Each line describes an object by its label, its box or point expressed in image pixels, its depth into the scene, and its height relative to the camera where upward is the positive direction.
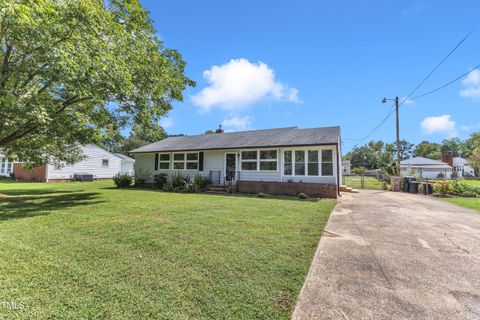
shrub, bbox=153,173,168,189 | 15.17 -0.60
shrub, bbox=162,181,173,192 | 13.65 -0.98
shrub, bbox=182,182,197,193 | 12.86 -0.96
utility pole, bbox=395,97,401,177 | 16.47 +2.52
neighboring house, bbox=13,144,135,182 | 20.56 +0.04
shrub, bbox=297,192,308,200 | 10.34 -1.04
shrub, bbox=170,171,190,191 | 13.59 -0.61
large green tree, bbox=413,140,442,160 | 57.23 +7.16
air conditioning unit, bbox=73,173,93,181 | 21.67 -0.76
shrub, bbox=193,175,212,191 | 13.12 -0.63
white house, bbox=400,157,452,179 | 35.96 +1.32
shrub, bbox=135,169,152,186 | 16.31 -0.50
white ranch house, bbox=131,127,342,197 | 11.55 +0.79
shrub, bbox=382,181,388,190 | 16.30 -0.80
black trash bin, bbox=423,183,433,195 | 13.34 -0.73
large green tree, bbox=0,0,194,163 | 5.62 +2.90
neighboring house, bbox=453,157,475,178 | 40.71 +1.69
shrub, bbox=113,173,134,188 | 15.95 -0.78
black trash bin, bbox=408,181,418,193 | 14.12 -0.67
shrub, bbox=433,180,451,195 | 12.71 -0.66
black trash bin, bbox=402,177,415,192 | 14.72 -0.49
